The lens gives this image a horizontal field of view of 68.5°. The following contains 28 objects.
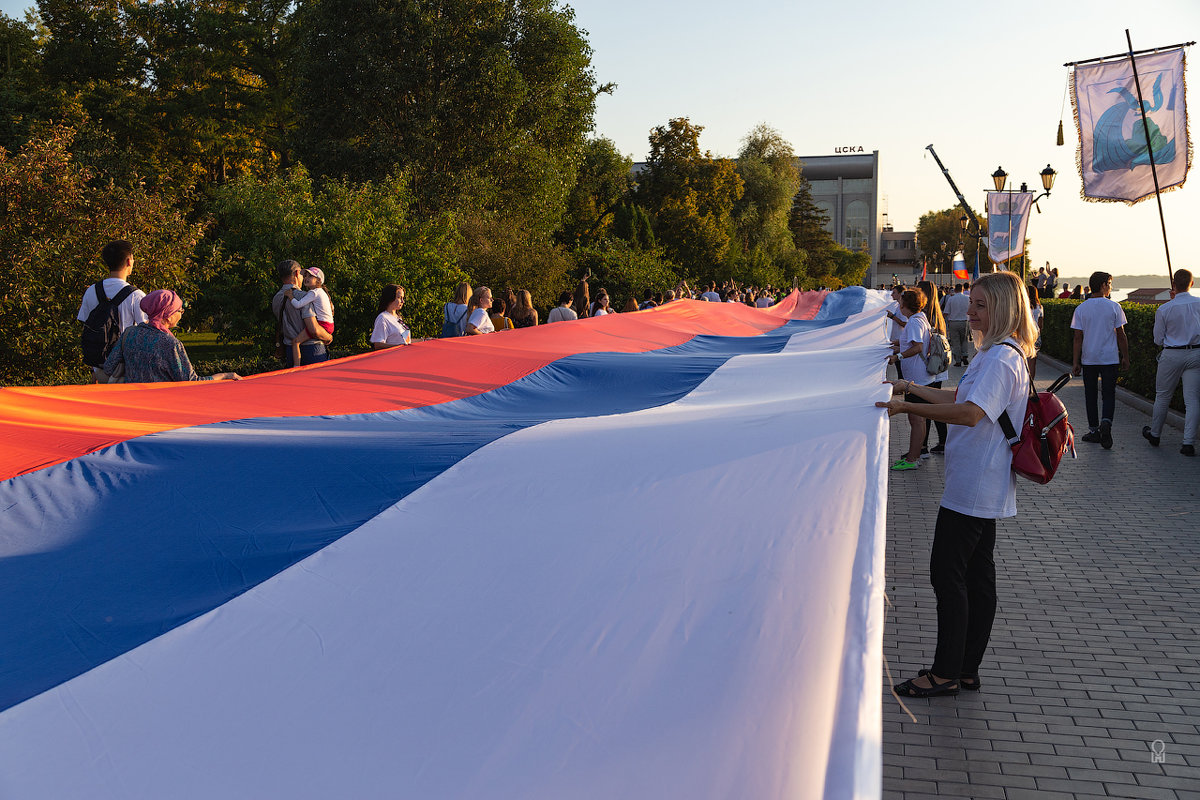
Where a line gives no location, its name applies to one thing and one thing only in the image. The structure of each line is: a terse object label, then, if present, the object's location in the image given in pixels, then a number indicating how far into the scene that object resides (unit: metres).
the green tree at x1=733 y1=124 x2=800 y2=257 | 66.06
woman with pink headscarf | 5.64
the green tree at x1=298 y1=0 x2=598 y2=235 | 27.16
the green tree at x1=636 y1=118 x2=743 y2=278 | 51.66
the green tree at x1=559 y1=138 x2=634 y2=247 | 50.00
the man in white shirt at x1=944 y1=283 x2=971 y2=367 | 18.62
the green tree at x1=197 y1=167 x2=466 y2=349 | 17.03
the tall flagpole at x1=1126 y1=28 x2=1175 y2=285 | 15.25
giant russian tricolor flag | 2.13
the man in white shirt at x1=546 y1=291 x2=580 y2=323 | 13.24
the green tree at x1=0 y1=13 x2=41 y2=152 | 28.67
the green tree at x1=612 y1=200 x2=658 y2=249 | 45.53
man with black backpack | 6.40
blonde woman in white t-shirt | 3.92
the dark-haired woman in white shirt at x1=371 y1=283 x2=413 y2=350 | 8.84
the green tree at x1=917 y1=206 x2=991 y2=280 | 122.41
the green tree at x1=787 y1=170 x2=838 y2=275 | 99.62
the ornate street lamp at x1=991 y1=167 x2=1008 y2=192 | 25.23
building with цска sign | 121.12
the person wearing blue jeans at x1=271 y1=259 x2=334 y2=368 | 8.60
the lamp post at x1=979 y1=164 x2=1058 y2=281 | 25.27
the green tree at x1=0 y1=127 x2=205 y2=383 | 11.71
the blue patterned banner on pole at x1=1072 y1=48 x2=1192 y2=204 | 15.38
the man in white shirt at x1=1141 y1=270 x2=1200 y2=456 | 9.70
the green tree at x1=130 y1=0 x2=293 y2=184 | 32.72
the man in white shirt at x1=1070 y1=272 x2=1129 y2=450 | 10.38
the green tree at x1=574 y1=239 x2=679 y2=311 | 35.38
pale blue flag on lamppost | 24.73
